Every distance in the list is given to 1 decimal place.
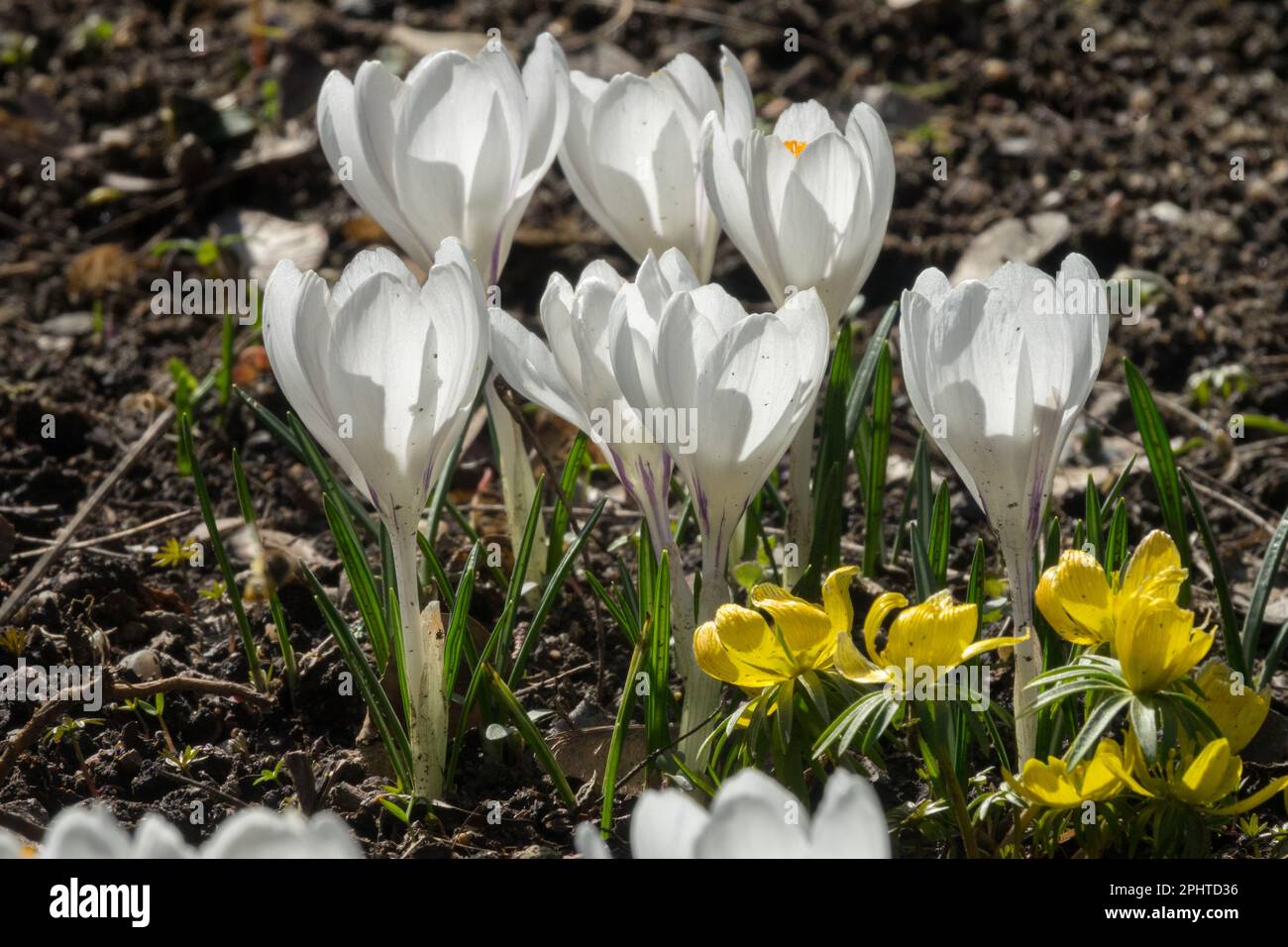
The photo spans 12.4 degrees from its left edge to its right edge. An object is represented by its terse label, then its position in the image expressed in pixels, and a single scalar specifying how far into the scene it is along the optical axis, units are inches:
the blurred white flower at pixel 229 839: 44.9
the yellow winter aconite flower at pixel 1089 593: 48.6
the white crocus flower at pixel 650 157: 52.9
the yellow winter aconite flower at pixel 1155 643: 47.9
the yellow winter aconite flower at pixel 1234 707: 49.2
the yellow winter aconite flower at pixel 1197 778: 48.2
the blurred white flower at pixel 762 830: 45.1
